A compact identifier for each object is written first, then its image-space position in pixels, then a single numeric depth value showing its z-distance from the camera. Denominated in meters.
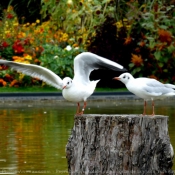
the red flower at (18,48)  25.69
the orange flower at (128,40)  25.84
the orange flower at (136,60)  25.26
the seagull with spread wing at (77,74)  10.16
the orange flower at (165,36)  25.09
